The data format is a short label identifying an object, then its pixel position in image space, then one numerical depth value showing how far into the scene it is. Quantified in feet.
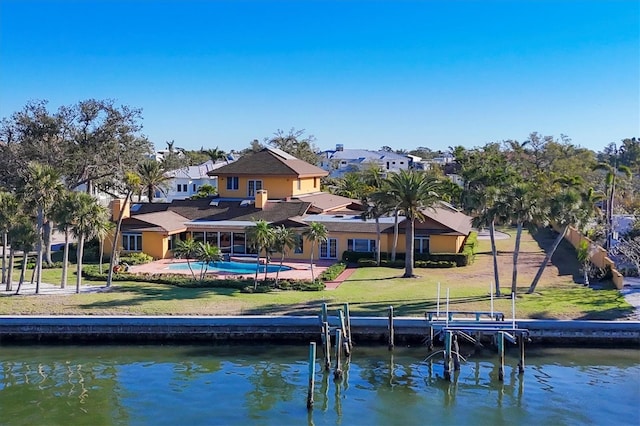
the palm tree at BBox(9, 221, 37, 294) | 99.09
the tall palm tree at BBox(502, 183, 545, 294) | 96.53
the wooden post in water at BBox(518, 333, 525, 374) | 77.21
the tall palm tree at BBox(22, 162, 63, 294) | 97.25
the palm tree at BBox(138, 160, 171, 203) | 195.00
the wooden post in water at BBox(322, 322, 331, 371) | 80.45
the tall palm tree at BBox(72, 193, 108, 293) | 100.32
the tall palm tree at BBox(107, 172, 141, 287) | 108.58
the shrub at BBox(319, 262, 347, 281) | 116.21
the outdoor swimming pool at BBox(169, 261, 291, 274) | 128.98
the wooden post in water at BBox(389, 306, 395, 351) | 85.30
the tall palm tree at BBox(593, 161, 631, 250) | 135.23
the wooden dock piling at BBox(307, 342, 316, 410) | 66.54
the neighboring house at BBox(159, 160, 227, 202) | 271.28
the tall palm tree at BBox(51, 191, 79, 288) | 99.91
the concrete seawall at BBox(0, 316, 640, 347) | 88.69
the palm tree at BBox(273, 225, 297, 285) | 106.73
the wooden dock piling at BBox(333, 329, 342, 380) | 76.54
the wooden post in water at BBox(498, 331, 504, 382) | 75.60
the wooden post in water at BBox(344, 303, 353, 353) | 84.17
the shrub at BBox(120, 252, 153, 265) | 132.87
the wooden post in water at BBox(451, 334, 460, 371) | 78.38
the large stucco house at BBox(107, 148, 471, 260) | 139.95
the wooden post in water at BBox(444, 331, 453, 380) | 75.66
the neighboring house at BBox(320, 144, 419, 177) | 383.69
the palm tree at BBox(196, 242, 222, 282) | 108.88
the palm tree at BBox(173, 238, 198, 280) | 112.88
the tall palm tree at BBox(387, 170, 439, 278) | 117.60
